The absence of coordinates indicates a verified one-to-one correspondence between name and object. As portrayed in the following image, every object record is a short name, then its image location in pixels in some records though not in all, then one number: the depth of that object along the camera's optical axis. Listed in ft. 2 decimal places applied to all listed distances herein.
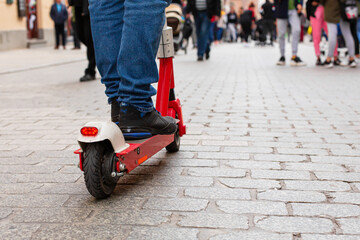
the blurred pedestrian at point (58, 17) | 64.86
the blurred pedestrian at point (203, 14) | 40.34
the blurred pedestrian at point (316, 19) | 34.53
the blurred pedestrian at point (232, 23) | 102.61
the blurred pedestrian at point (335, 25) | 32.50
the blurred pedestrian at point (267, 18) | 72.13
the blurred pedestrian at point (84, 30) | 24.75
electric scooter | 7.51
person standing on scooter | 8.13
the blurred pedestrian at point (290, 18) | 35.17
